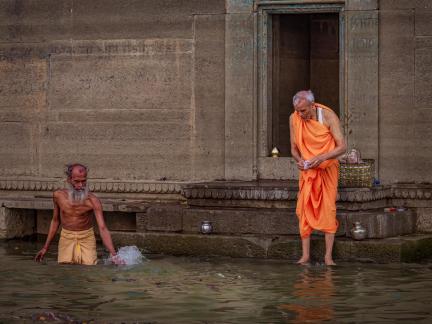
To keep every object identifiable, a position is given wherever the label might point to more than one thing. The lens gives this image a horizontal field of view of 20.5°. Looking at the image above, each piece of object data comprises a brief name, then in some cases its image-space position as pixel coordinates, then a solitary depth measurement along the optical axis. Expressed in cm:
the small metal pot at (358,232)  1164
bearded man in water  1123
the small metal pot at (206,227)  1222
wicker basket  1213
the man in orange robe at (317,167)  1141
